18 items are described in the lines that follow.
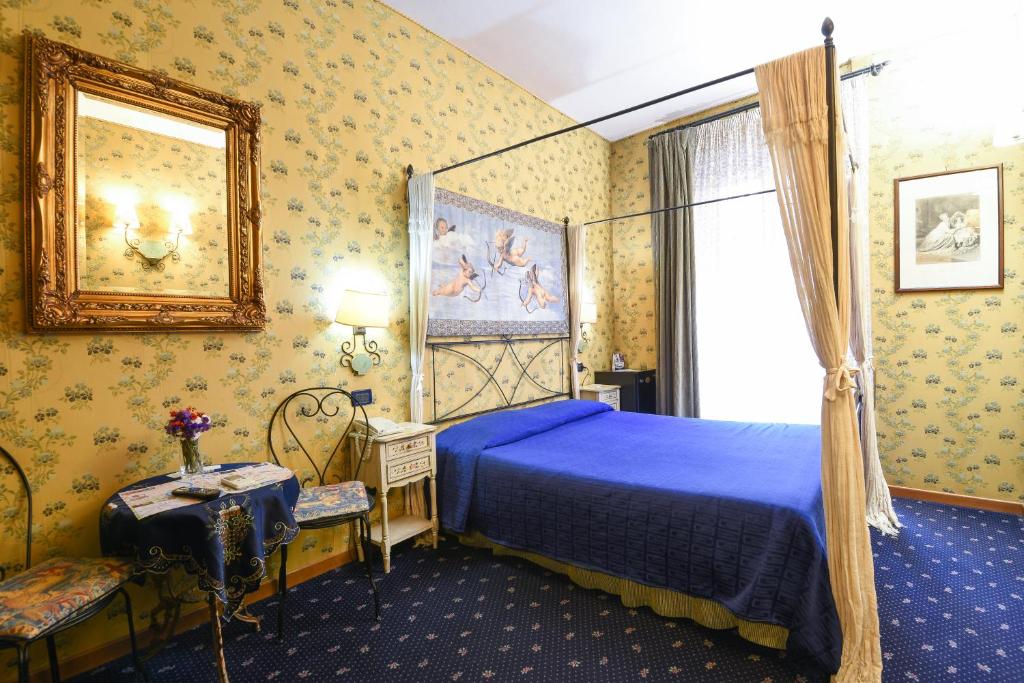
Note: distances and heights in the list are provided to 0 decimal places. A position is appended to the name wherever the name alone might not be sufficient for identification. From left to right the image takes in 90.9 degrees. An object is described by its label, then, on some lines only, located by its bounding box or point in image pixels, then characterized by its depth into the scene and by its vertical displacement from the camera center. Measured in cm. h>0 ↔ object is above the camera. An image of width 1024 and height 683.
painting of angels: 369 +58
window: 463 +39
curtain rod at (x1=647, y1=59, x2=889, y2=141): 274 +172
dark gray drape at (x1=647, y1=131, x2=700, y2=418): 511 +60
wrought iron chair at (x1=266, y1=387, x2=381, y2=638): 242 -77
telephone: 294 -49
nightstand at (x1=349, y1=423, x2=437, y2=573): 285 -73
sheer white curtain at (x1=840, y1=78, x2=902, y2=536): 317 -8
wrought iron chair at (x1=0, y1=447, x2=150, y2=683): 152 -81
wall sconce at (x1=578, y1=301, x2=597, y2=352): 503 +23
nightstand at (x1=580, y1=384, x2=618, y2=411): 507 -54
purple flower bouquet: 215 -35
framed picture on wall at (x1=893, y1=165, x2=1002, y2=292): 372 +77
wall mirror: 204 +69
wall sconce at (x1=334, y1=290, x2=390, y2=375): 294 +17
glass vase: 221 -48
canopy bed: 190 -75
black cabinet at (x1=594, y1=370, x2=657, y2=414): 525 -51
